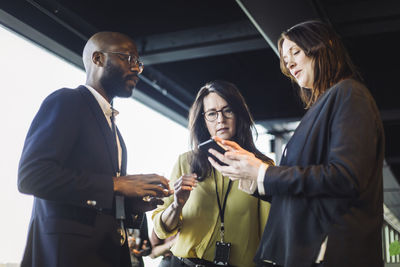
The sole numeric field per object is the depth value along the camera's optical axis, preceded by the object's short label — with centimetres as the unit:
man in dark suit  150
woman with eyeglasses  205
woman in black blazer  128
